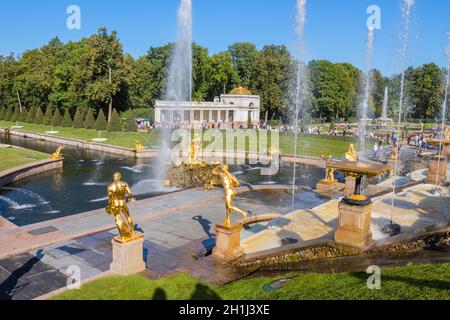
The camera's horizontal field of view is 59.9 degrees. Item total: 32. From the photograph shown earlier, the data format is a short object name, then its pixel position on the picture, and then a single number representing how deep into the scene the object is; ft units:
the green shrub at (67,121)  205.67
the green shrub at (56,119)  211.55
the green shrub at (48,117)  219.20
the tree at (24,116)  241.22
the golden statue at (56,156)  103.42
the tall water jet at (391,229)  42.30
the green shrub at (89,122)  193.94
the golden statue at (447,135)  76.50
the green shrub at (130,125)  177.27
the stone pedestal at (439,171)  72.08
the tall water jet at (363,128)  102.83
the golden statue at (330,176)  75.64
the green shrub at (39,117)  225.35
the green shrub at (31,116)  234.11
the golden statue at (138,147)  129.11
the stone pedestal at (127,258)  33.35
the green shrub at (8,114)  260.21
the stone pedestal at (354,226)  37.06
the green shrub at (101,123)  187.21
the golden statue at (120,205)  33.50
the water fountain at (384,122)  256.73
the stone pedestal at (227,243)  37.60
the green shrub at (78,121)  199.00
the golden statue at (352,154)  74.64
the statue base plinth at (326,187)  74.38
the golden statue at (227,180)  38.88
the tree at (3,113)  268.99
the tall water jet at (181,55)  99.40
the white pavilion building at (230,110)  231.50
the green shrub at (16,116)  246.97
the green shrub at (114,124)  179.73
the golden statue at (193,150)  86.40
